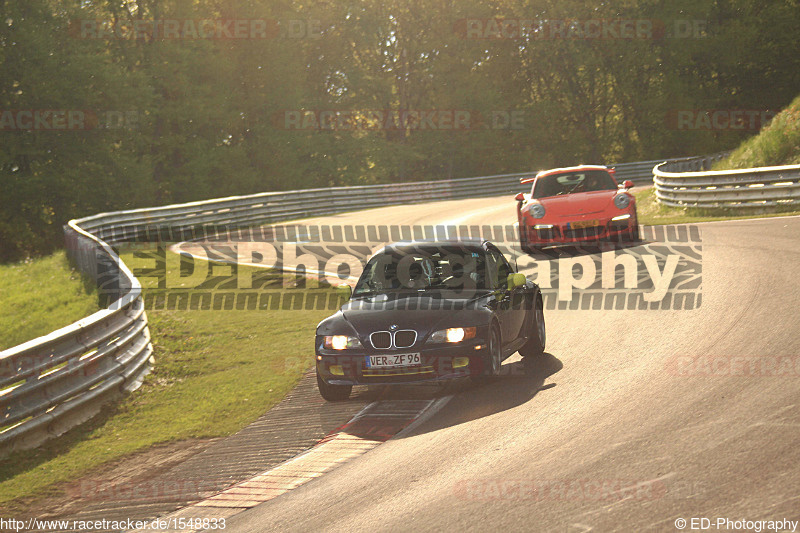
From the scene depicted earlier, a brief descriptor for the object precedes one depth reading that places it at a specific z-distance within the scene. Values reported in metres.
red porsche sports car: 34.66
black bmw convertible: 17.28
